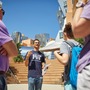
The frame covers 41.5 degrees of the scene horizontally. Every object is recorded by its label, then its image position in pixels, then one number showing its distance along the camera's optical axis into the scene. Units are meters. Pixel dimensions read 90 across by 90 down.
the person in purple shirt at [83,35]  0.90
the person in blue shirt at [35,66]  2.63
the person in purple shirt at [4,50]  1.06
